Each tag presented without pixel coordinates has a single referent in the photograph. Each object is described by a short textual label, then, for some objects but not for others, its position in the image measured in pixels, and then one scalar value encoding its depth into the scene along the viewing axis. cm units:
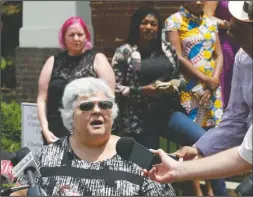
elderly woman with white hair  476
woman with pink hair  654
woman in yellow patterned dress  700
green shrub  831
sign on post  750
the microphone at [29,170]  393
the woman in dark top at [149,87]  666
